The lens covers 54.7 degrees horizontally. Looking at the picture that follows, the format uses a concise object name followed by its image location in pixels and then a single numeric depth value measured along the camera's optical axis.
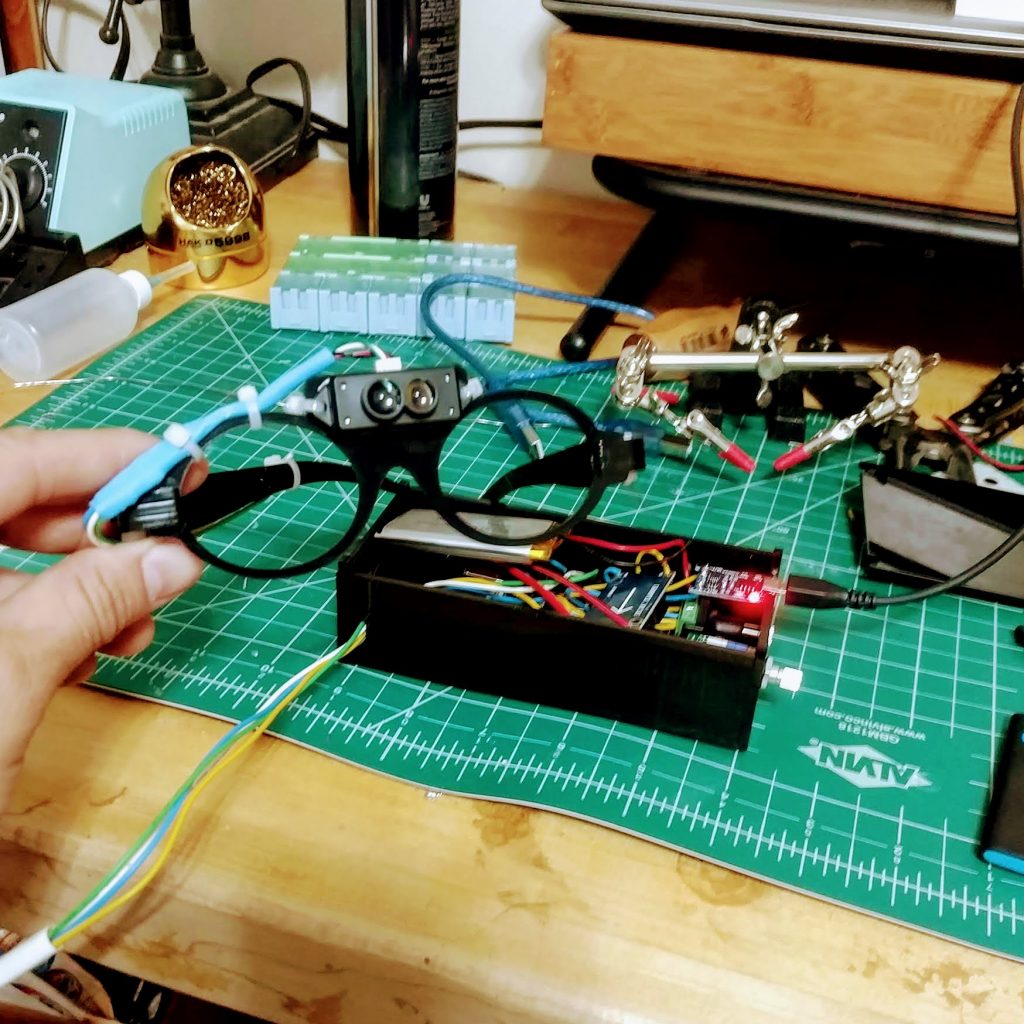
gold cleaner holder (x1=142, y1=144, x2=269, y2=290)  0.81
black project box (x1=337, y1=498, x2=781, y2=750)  0.46
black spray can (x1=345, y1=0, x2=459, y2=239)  0.80
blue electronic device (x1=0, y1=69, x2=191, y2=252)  0.80
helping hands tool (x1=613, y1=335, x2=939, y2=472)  0.65
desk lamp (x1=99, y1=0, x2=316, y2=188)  0.96
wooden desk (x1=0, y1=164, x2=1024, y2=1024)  0.38
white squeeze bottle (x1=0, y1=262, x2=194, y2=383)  0.72
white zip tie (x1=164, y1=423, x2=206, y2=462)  0.41
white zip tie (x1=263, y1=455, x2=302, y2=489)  0.52
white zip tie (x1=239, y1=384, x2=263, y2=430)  0.40
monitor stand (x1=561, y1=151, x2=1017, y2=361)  0.65
